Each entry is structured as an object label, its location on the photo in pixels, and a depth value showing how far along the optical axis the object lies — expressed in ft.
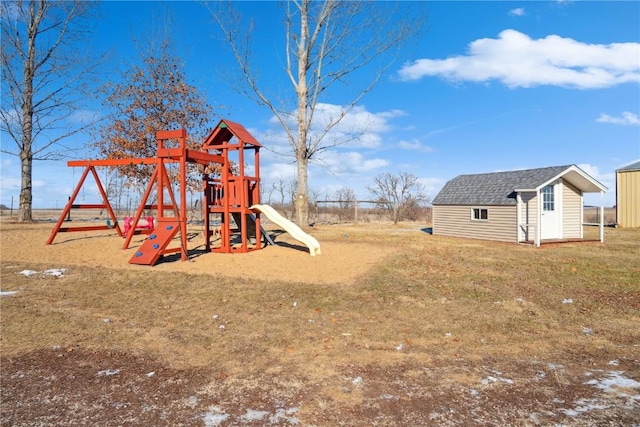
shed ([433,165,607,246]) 53.36
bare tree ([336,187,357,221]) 100.78
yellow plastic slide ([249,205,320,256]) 35.24
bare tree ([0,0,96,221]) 65.10
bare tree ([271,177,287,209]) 105.22
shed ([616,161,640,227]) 82.20
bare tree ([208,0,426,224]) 63.36
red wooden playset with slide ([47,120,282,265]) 32.45
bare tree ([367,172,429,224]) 96.98
